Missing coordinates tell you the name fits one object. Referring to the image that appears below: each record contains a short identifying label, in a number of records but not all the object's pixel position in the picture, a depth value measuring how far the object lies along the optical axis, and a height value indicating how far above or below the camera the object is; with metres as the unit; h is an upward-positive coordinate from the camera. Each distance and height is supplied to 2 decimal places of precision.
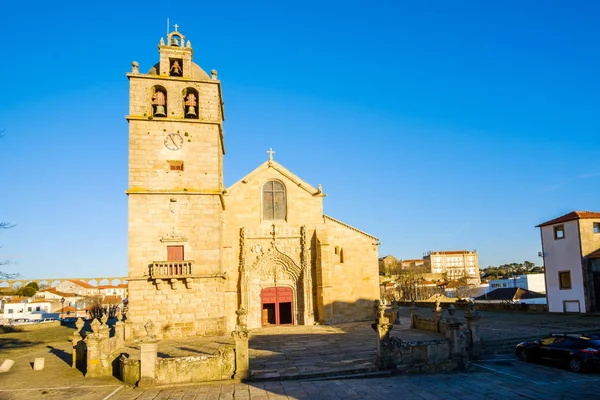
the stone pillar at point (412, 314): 26.74 -3.76
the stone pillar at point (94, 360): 15.89 -3.49
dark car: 14.77 -3.62
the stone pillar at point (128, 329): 23.52 -3.60
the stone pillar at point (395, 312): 29.56 -3.92
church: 24.61 +1.56
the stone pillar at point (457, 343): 15.82 -3.30
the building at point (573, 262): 29.53 -0.97
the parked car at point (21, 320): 55.62 -7.11
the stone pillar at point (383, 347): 15.20 -3.20
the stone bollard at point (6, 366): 18.06 -4.10
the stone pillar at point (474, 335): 17.41 -3.32
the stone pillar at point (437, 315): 23.30 -3.49
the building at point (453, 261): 128.40 -2.77
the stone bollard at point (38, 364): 18.09 -4.05
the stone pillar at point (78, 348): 18.41 -3.55
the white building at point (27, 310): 63.95 -6.75
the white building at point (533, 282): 62.78 -4.82
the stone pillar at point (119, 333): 21.10 -3.52
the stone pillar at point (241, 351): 14.60 -3.07
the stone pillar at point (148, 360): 14.11 -3.17
